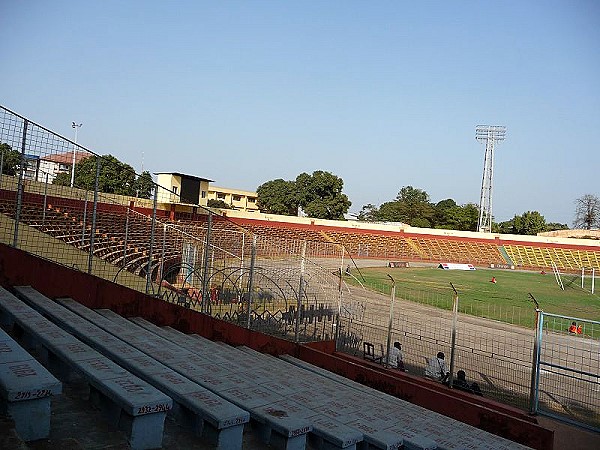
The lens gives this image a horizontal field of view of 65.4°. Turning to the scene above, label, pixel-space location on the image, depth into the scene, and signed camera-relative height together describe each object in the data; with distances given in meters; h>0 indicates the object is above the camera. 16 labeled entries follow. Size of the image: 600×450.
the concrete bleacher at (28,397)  2.28 -0.93
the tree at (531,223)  94.31 +5.48
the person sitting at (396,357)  9.15 -2.40
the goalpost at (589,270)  46.03 -1.60
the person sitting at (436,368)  8.50 -2.33
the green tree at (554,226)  98.31 +6.17
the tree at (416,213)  95.12 +5.75
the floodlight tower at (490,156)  72.69 +14.39
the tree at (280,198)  78.44 +5.25
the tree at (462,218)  91.19 +5.10
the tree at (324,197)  75.50 +5.72
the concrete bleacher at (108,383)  2.55 -1.01
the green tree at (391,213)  99.25 +5.48
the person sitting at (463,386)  7.66 -2.34
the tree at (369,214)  107.46 +5.28
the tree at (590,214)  93.56 +8.30
